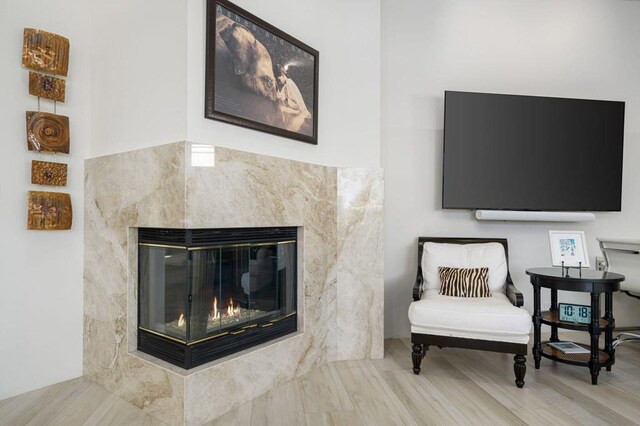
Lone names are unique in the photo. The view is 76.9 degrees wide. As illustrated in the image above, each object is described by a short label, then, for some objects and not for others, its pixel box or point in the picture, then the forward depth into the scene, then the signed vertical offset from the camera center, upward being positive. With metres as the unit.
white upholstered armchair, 2.57 -0.64
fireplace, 2.15 -0.51
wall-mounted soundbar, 3.59 -0.04
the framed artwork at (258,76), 2.25 +0.82
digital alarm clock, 2.79 -0.71
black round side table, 2.65 -0.74
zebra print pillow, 3.04 -0.56
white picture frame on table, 2.95 -0.27
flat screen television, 3.60 +0.53
